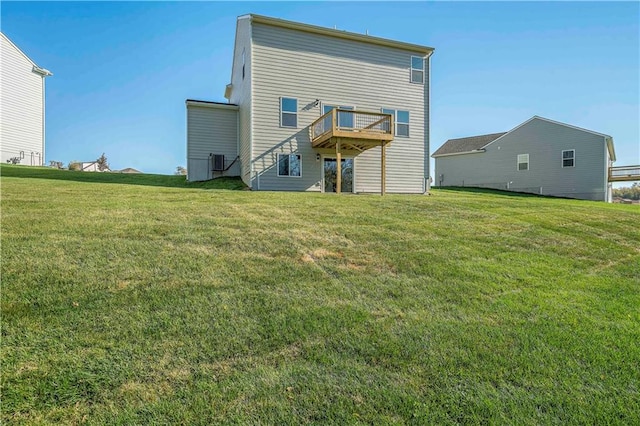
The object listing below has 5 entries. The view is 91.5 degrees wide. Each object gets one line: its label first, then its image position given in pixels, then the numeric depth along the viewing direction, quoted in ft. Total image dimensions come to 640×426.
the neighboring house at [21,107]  58.90
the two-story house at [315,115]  42.93
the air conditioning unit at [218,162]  51.90
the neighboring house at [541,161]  71.05
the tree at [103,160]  103.17
